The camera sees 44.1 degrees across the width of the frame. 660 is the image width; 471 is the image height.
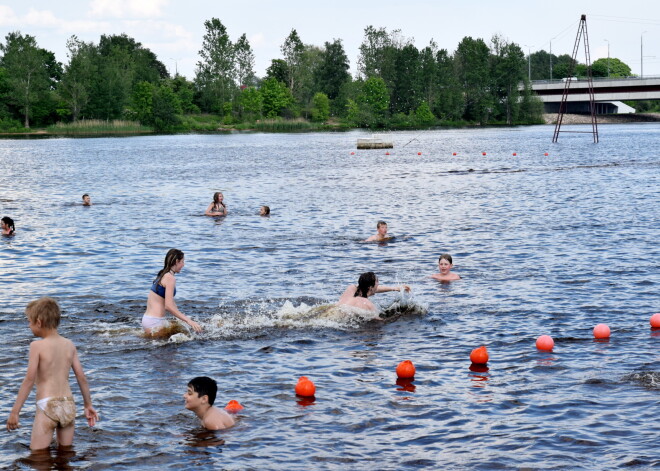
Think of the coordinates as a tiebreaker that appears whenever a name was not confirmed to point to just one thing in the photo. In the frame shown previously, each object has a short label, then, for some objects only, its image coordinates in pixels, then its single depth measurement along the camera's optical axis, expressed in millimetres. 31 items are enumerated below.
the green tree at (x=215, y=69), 161250
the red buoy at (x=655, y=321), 15508
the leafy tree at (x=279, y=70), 178250
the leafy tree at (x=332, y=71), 185875
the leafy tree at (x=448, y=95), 176125
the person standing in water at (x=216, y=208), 34250
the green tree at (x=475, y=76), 173500
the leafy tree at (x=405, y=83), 174125
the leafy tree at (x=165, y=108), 144000
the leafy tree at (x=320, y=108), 168875
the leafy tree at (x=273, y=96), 162500
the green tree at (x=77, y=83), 141000
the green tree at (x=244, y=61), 169000
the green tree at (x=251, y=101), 161250
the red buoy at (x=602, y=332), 14961
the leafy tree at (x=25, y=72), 137250
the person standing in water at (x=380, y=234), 26625
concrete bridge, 170875
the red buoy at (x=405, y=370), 12969
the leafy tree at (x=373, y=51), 178875
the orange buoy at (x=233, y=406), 11727
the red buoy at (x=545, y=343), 14367
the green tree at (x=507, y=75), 172125
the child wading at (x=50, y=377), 8828
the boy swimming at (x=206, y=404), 10828
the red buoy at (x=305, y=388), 12289
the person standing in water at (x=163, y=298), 14328
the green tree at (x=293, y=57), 175125
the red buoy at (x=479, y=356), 13609
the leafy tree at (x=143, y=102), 144875
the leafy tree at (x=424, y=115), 173500
